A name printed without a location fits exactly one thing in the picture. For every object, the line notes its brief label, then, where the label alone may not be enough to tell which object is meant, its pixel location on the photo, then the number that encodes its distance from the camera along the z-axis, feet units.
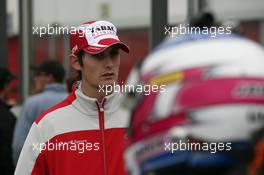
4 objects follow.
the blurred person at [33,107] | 40.08
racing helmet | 7.86
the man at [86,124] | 19.81
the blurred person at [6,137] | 37.37
